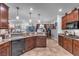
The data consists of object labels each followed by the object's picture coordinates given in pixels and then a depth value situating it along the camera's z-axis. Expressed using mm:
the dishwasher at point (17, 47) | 2091
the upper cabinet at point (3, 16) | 1854
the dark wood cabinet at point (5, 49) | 1615
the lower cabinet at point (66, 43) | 2596
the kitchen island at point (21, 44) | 1738
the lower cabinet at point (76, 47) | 2129
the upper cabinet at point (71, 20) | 2536
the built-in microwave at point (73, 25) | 2544
